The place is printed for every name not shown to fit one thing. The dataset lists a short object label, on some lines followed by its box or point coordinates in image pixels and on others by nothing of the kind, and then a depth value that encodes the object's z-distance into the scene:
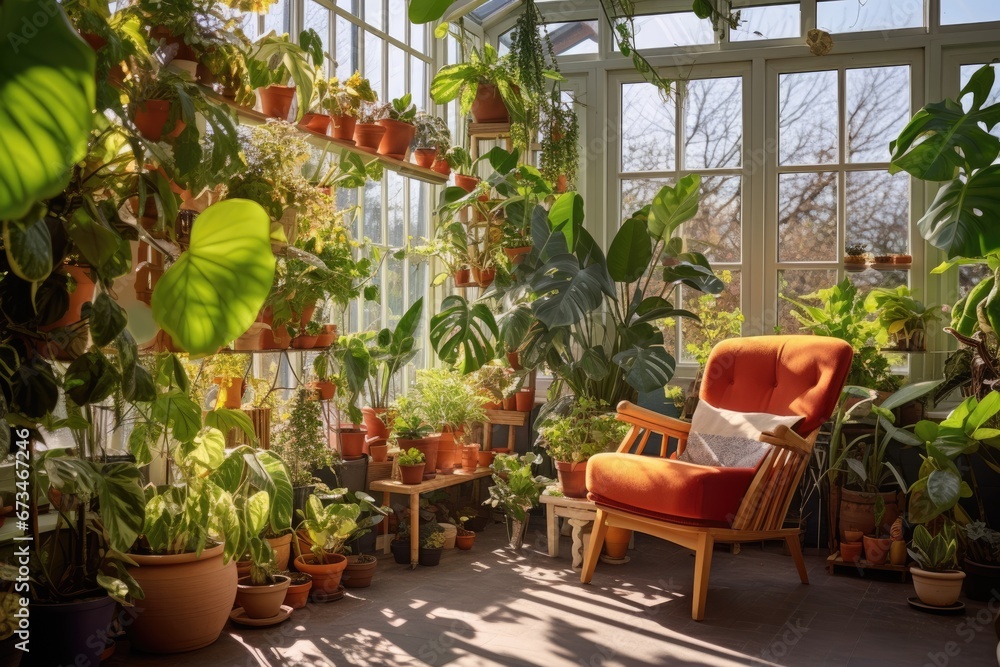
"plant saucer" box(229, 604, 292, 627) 3.23
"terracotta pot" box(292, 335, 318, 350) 3.59
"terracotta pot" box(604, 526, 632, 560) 4.32
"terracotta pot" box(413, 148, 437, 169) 4.60
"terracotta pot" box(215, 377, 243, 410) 3.54
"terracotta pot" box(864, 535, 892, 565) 4.09
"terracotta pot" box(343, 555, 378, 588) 3.81
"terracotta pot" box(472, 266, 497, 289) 4.91
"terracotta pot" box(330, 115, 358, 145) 3.95
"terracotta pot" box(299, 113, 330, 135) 3.80
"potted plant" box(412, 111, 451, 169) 4.61
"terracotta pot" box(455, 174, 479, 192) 4.97
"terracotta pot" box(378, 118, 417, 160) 4.17
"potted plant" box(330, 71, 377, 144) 3.94
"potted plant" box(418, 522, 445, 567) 4.21
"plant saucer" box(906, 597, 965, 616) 3.55
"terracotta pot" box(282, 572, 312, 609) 3.47
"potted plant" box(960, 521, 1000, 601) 3.74
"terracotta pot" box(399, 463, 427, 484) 4.30
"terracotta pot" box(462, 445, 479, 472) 4.88
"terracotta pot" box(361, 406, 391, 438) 4.58
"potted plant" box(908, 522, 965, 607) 3.56
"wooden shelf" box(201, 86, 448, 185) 3.16
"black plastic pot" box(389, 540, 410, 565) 4.24
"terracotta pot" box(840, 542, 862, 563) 4.17
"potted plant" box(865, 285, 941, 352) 4.62
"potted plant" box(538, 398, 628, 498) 4.43
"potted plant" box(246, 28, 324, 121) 3.15
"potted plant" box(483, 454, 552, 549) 4.54
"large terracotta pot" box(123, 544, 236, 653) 2.89
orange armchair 3.51
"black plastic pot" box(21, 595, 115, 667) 2.48
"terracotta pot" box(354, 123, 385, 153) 4.07
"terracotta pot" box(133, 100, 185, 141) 2.67
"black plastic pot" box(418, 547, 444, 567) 4.21
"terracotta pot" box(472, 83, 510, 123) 4.98
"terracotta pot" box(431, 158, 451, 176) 4.71
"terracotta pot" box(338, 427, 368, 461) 4.27
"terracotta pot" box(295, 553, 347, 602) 3.59
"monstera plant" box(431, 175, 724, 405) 4.31
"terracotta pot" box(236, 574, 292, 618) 3.25
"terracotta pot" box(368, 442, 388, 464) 4.49
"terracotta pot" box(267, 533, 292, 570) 3.54
